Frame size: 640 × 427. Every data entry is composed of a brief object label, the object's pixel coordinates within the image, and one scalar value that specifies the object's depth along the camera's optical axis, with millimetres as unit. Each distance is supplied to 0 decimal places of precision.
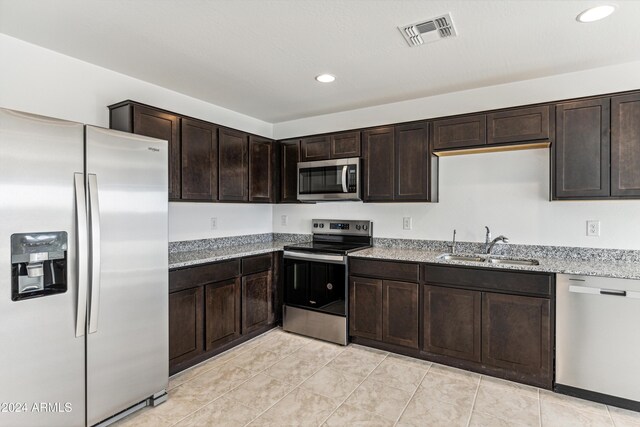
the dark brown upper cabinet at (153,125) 2590
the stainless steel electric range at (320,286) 3363
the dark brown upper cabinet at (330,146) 3631
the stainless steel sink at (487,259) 2882
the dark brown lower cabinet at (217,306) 2707
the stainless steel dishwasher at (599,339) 2252
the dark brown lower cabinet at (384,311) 3039
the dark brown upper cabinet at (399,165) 3246
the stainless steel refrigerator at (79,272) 1681
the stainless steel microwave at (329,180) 3529
